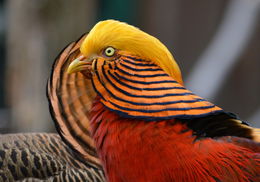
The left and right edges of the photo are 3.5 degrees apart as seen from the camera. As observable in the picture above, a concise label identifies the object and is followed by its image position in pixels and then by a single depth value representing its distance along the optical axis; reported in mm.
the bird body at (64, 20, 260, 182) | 3543
